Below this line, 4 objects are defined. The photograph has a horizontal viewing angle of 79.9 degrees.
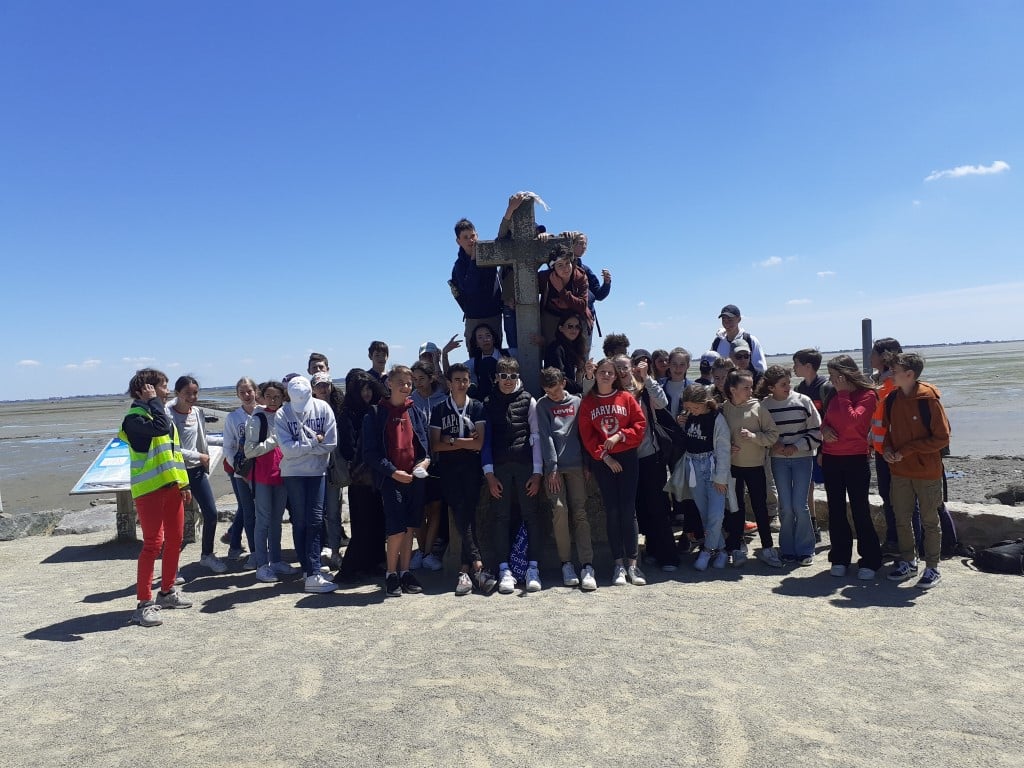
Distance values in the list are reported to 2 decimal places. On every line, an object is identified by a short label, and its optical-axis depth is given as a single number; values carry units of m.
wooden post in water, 12.57
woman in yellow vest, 4.93
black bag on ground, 5.31
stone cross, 6.44
